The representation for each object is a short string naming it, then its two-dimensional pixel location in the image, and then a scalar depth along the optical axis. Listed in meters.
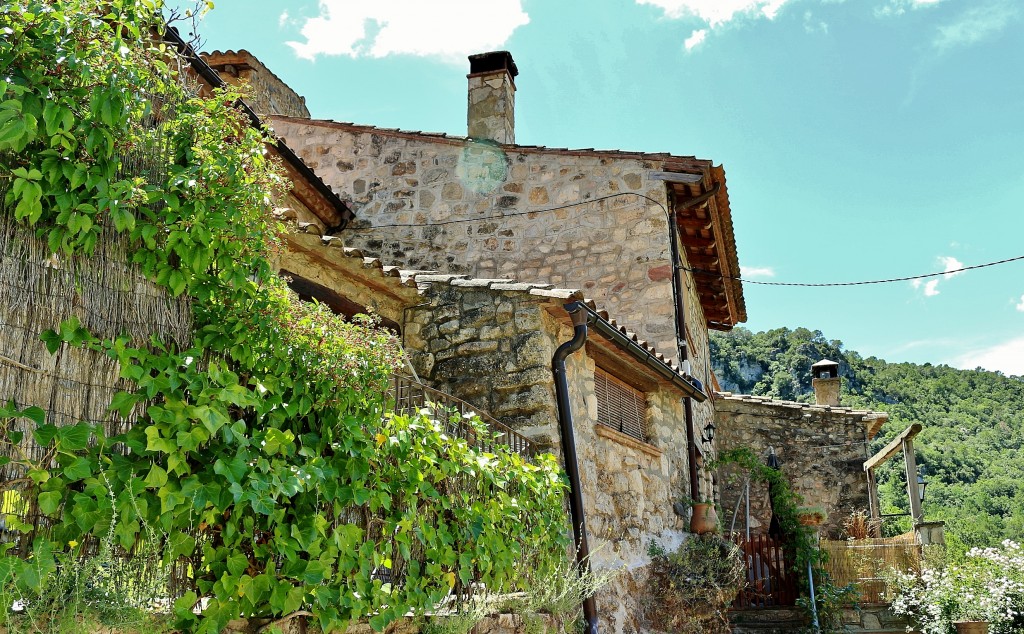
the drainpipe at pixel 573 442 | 6.33
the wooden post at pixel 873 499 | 12.32
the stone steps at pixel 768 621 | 9.90
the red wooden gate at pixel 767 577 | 10.24
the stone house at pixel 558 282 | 6.85
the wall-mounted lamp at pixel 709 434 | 10.83
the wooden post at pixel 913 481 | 11.80
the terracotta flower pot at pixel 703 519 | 8.84
